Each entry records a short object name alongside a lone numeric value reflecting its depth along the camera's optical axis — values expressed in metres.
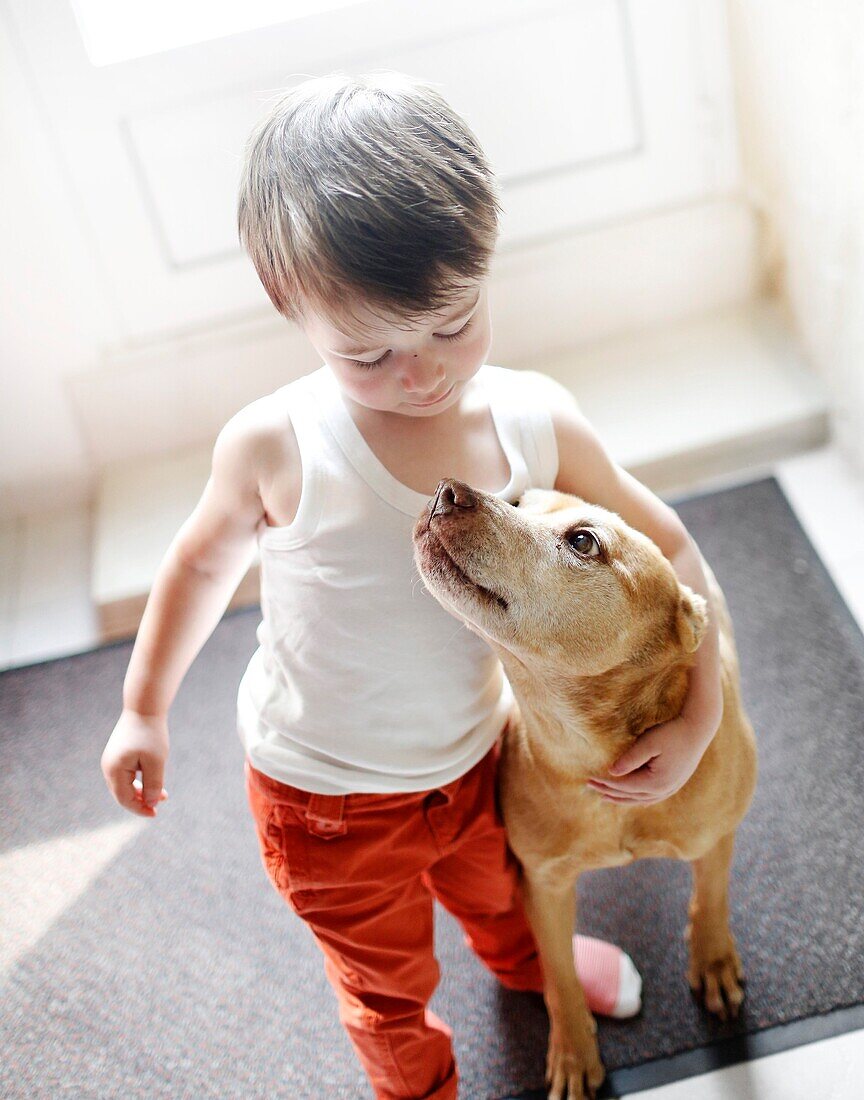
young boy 0.95
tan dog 0.84
